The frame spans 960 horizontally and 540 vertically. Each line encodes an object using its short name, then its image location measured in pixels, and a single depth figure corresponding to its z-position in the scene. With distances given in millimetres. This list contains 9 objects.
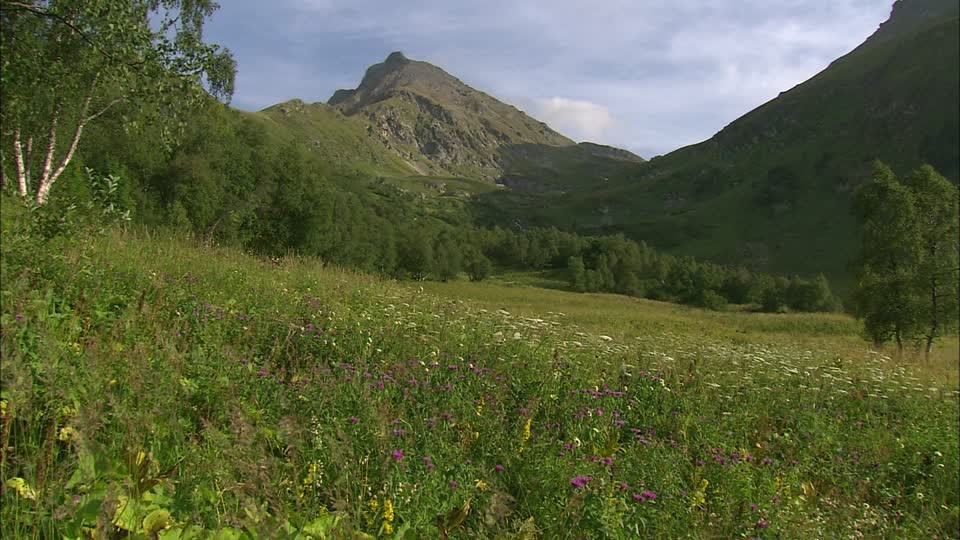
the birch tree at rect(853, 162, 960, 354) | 19172
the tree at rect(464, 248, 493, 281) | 124125
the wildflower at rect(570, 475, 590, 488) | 3768
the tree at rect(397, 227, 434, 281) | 94188
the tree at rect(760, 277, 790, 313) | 96388
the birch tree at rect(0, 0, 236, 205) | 7695
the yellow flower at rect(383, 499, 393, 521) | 3311
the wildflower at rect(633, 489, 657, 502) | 3906
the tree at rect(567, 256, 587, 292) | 120375
